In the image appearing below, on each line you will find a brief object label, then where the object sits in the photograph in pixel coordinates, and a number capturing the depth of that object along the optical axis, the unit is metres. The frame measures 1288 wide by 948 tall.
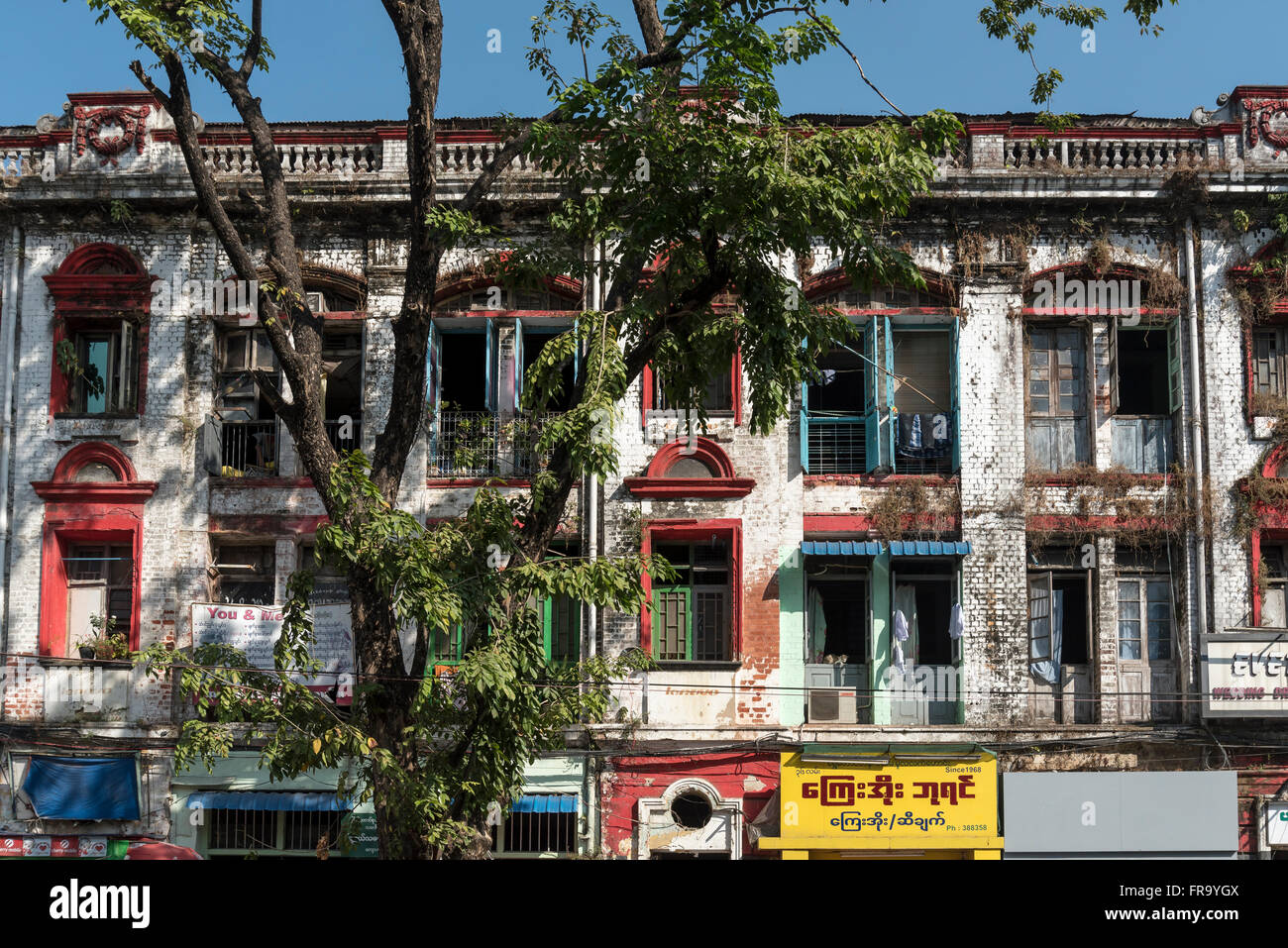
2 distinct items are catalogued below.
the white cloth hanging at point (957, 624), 14.48
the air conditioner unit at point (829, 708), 14.63
